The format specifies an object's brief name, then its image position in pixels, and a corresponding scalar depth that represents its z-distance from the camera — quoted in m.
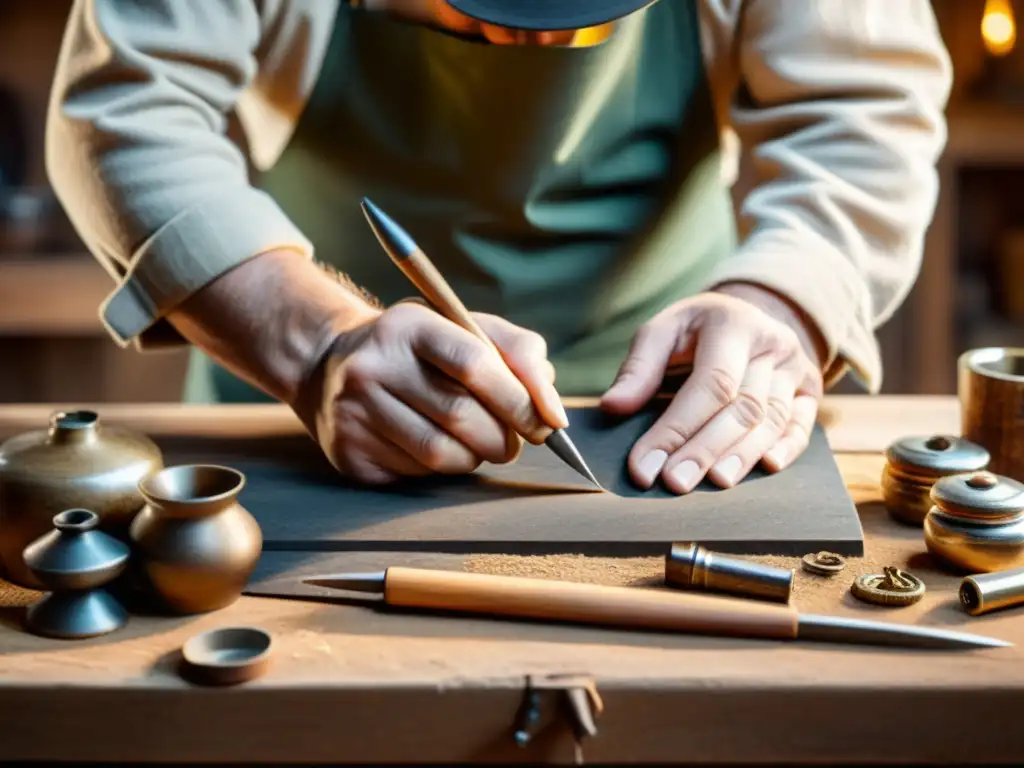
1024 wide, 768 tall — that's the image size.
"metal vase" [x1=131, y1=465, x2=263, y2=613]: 0.89
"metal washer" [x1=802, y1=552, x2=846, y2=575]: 0.99
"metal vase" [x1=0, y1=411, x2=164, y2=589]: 0.96
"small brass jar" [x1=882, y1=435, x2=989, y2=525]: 1.09
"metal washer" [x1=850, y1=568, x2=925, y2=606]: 0.94
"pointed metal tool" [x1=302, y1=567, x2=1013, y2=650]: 0.88
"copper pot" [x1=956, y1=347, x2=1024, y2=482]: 1.16
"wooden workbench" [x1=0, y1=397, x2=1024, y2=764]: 0.82
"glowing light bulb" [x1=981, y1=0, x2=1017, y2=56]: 2.22
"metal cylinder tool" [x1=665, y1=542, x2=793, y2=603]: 0.93
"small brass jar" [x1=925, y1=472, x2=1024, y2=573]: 0.98
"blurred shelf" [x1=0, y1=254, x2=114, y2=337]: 2.86
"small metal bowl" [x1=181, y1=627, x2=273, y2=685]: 0.82
